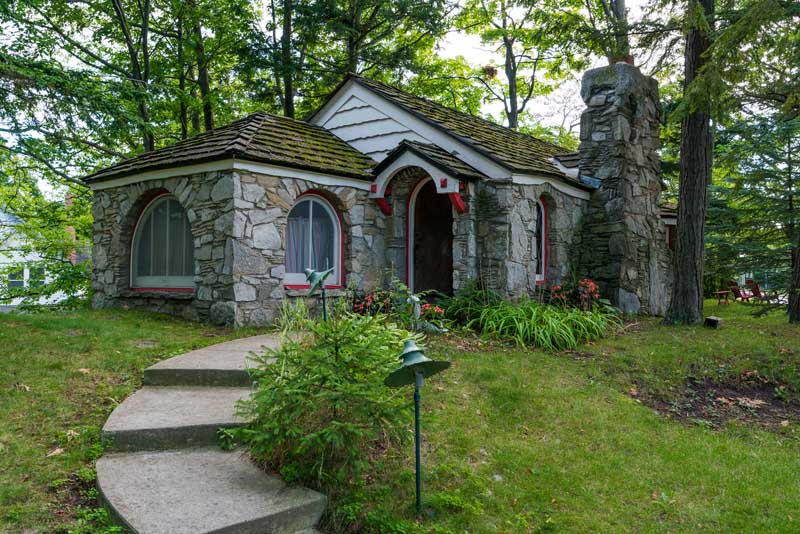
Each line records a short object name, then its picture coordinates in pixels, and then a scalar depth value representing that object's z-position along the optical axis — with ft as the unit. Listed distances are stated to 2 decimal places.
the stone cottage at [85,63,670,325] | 26.91
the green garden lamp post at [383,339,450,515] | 10.32
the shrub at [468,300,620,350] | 23.88
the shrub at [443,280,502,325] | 27.71
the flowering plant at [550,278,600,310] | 30.96
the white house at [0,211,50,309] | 49.32
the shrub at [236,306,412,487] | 10.96
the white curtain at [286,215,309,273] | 29.08
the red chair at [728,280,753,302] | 50.71
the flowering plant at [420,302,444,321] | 25.32
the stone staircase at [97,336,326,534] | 9.74
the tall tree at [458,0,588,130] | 61.84
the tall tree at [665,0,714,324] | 28.96
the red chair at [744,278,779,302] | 48.75
